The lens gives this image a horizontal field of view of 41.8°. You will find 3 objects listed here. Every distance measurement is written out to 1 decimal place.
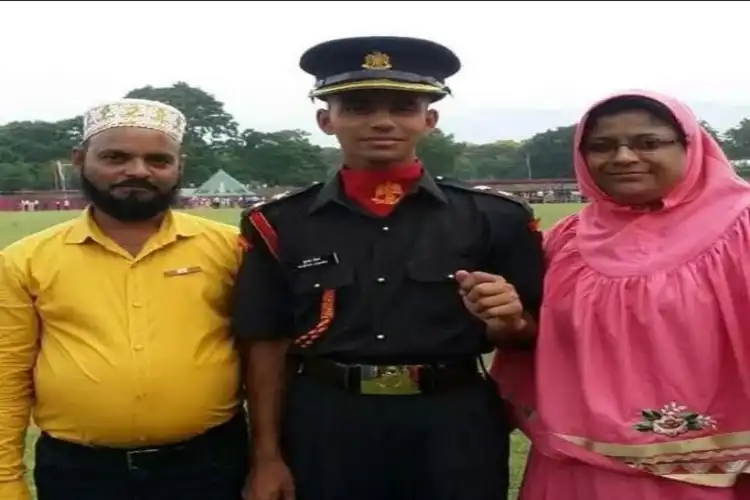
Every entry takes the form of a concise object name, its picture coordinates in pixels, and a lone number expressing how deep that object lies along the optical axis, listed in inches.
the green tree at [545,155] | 2150.6
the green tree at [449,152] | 1831.9
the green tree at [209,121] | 2282.7
